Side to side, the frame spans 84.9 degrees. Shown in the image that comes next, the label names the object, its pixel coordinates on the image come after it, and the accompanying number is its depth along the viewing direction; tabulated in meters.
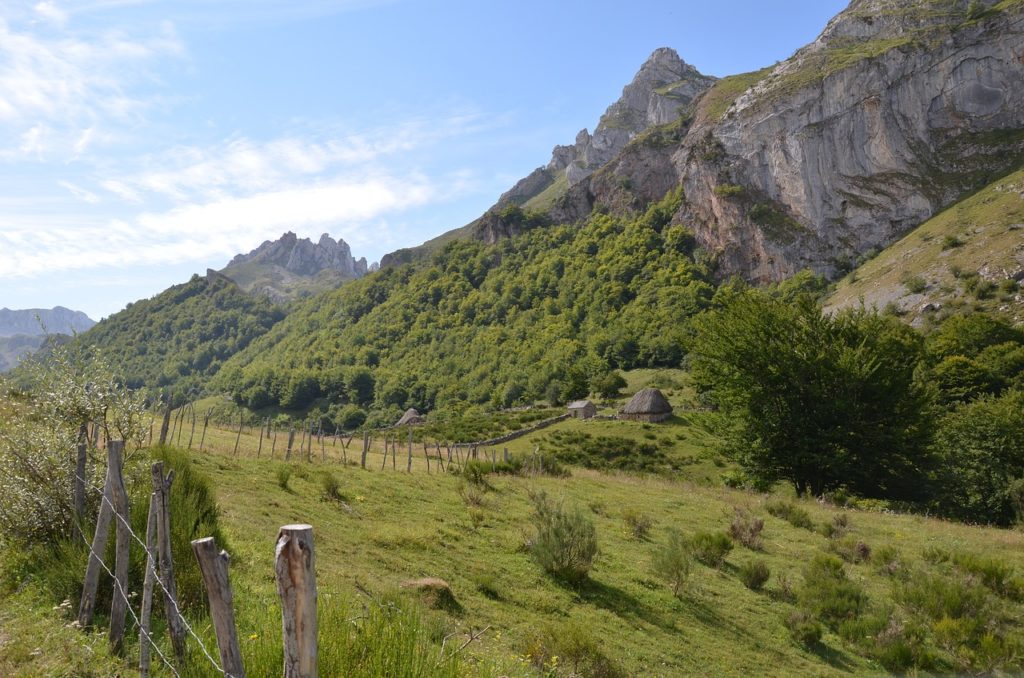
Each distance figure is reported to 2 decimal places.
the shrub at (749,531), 16.34
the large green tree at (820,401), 25.94
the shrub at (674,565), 11.92
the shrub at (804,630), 10.27
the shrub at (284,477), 15.91
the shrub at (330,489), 15.55
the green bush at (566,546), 11.55
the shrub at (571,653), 7.34
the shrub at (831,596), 11.42
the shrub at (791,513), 19.04
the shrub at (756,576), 12.93
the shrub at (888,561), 14.04
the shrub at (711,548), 14.52
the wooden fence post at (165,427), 17.41
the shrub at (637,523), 16.53
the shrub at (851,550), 15.26
